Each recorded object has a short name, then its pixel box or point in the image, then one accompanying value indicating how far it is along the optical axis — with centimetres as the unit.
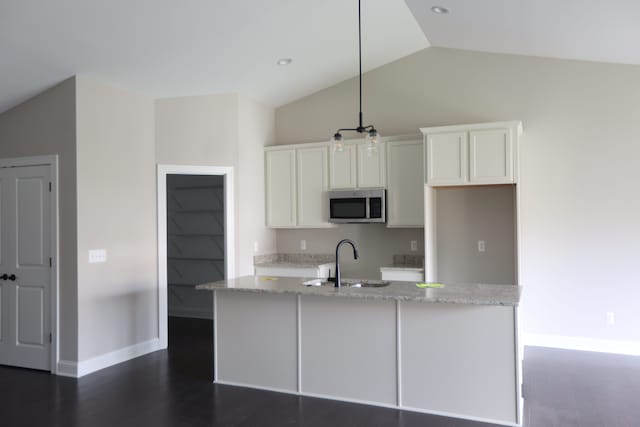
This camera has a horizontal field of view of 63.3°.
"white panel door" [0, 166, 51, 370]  482
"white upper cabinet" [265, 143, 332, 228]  615
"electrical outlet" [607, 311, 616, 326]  514
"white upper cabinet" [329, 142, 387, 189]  583
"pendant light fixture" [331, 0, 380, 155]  395
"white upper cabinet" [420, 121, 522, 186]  500
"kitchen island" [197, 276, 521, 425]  349
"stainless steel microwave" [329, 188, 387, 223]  575
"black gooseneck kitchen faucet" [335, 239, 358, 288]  402
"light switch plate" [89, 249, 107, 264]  477
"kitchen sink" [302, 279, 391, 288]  422
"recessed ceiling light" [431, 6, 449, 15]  464
